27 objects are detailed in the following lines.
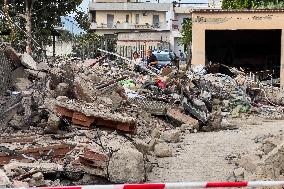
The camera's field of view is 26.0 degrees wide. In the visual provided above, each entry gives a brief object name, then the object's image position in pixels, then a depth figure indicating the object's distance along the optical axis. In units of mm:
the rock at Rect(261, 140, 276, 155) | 10477
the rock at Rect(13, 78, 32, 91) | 12797
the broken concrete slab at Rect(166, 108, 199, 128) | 15125
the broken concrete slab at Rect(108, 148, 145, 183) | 8719
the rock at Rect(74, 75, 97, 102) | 12836
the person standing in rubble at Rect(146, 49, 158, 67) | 24766
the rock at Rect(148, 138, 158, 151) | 11366
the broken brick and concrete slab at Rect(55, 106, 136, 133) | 11281
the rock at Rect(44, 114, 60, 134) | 10695
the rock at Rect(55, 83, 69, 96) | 12520
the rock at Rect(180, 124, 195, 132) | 14791
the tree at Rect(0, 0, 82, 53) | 31625
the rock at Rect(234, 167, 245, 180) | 9120
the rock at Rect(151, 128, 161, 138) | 13186
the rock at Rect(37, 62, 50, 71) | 13828
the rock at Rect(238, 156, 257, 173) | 9313
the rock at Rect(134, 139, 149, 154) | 10656
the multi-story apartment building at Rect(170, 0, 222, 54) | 63844
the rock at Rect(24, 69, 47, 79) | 13438
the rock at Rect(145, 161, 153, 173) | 9759
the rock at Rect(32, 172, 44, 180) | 8250
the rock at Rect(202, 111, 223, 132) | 15131
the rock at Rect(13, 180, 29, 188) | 7573
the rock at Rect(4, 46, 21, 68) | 13259
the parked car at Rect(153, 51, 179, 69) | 30781
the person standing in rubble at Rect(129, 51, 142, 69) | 24753
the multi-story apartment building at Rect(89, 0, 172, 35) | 70062
